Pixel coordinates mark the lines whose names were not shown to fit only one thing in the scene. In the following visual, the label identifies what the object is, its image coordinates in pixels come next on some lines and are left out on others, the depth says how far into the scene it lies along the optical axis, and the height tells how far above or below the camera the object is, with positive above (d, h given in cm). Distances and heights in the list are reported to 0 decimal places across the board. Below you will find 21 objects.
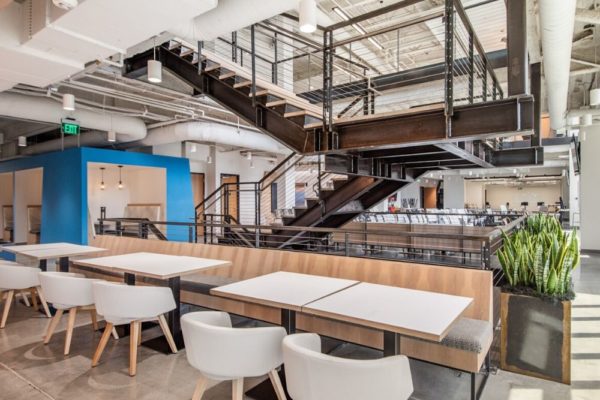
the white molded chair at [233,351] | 206 -84
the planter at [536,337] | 288 -108
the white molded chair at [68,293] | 340 -82
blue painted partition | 859 +45
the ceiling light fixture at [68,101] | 534 +147
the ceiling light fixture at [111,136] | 818 +149
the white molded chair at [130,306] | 302 -84
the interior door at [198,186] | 1421 +65
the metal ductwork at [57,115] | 638 +172
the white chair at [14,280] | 421 -87
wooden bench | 275 -76
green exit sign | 705 +147
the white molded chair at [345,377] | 164 -79
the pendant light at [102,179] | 1110 +73
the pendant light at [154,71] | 452 +161
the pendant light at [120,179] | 1115 +73
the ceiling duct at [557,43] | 378 +192
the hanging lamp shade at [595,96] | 676 +191
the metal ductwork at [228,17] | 342 +181
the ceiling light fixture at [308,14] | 302 +153
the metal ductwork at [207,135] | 855 +164
